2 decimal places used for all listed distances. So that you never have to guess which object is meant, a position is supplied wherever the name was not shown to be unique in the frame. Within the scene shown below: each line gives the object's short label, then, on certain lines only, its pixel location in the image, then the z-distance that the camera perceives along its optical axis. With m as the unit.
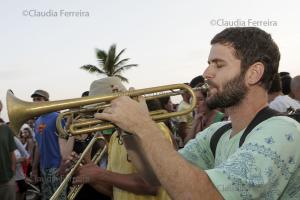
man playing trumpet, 1.69
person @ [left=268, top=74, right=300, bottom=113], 4.26
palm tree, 36.56
